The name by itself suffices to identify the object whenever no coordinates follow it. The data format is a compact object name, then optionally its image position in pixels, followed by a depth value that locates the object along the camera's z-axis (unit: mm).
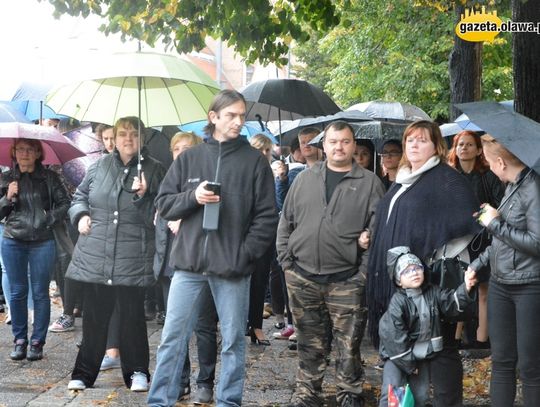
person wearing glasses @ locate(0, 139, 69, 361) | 8805
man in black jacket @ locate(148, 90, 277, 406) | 6531
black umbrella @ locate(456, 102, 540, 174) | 5977
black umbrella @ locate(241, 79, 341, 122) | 10453
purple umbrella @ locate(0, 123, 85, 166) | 8344
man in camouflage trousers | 7184
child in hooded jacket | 6348
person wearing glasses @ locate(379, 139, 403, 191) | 9484
